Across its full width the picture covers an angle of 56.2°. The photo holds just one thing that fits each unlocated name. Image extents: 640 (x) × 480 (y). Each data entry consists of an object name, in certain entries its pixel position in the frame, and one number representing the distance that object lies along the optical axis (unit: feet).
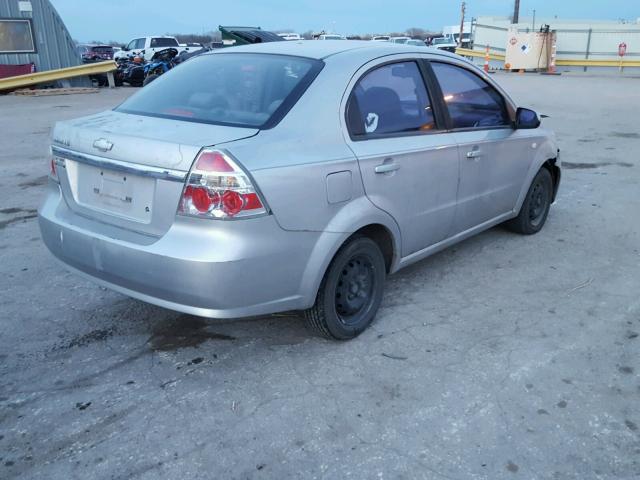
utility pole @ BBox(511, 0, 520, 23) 149.38
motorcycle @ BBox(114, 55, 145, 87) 72.73
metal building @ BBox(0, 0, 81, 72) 61.52
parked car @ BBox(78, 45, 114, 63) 106.08
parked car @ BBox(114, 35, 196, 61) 97.81
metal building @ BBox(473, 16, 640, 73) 100.83
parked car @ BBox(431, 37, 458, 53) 127.05
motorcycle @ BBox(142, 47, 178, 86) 71.77
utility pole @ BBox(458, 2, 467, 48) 165.45
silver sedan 9.34
